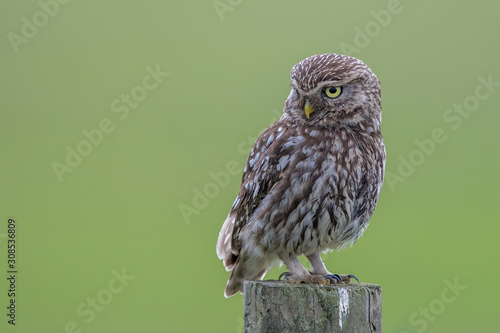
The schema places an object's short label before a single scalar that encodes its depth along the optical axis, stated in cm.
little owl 790
